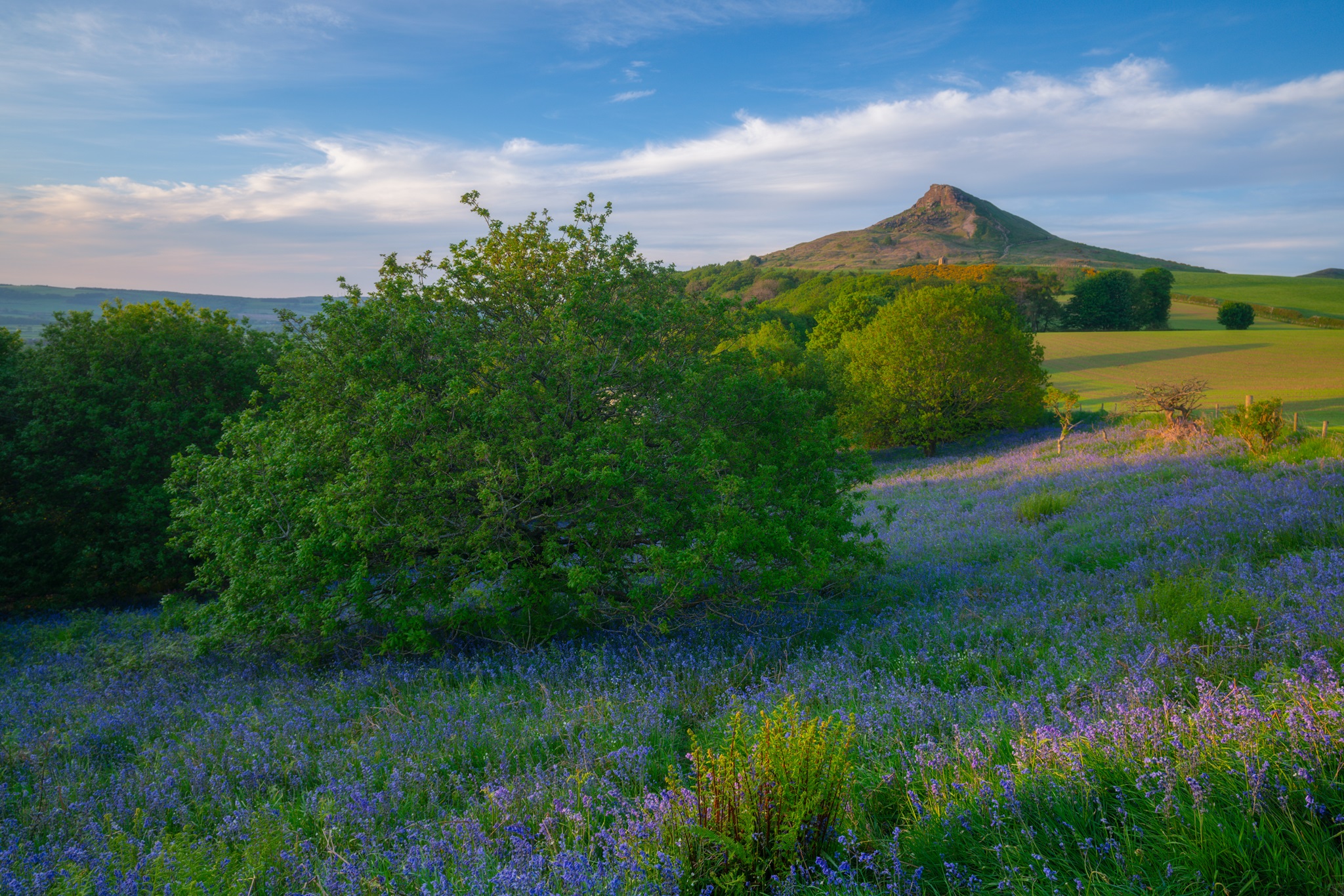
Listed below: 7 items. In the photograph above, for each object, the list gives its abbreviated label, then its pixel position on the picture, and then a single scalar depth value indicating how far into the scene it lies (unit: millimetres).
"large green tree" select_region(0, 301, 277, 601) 16156
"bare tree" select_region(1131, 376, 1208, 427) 19672
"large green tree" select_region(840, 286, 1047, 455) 31109
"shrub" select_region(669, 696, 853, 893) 3178
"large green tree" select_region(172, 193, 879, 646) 7992
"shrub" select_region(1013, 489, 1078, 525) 13984
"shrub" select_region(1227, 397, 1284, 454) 15445
